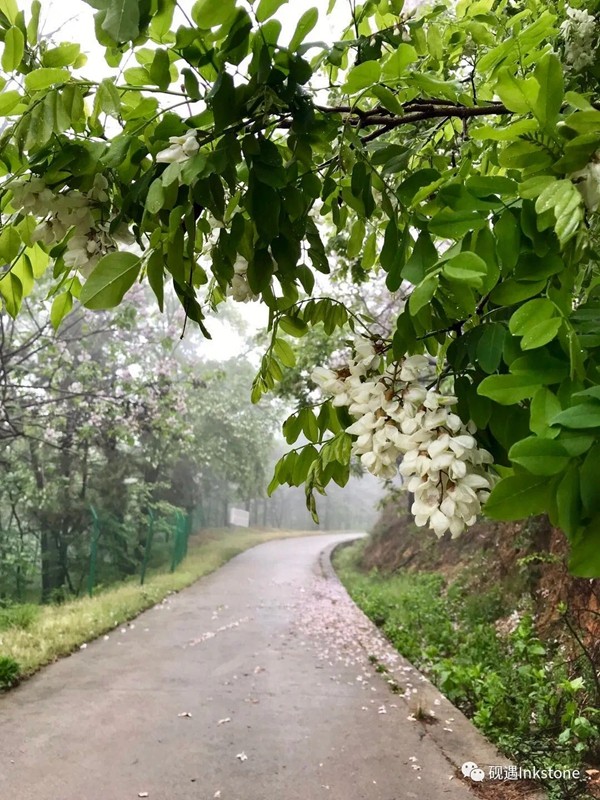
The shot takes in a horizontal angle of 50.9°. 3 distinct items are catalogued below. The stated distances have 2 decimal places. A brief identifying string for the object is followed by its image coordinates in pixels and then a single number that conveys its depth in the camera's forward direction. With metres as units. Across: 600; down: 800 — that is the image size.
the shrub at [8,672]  4.09
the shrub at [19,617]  5.58
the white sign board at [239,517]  17.93
